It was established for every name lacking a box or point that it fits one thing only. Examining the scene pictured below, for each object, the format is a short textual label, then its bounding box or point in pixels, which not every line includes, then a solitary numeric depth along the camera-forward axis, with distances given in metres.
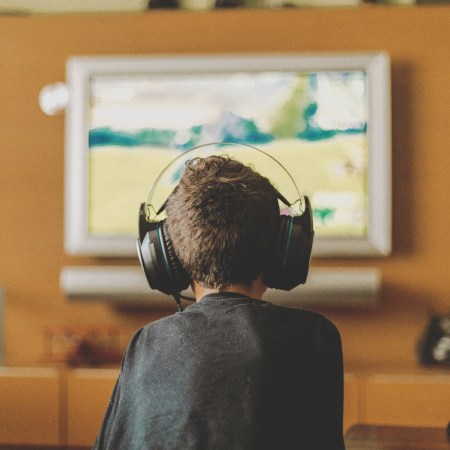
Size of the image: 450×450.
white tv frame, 2.85
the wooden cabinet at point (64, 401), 2.56
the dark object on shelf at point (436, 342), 2.73
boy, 1.05
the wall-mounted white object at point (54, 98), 3.07
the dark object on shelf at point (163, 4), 3.10
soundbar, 2.76
